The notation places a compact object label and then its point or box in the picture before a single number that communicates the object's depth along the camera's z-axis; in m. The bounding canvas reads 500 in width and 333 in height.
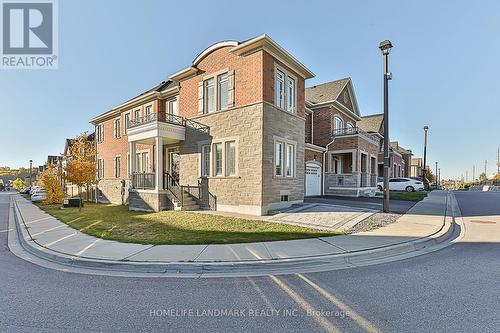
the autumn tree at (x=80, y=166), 17.78
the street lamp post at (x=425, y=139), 28.06
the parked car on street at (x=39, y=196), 25.78
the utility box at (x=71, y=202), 18.85
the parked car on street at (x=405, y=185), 29.41
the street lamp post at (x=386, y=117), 11.92
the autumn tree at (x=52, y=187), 22.69
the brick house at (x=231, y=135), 12.40
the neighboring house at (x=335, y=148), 20.72
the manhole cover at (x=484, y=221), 10.61
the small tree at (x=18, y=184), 77.00
